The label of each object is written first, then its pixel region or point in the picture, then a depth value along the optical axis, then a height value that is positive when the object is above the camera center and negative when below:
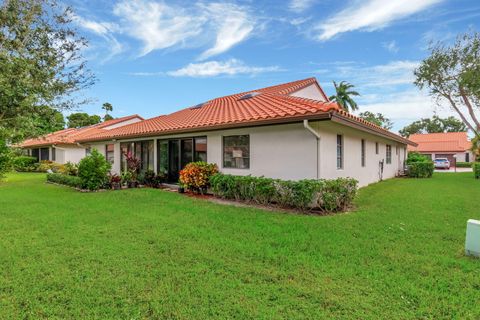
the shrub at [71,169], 14.99 -0.60
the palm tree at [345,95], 40.06 +9.27
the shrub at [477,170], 17.48 -0.81
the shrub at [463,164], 37.32 -0.92
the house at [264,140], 8.15 +0.74
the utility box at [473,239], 4.14 -1.24
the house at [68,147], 25.31 +1.12
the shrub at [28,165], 24.62 -0.57
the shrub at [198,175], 10.06 -0.62
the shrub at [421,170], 18.14 -0.80
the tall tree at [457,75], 22.50 +7.33
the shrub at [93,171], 11.43 -0.51
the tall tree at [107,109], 55.00 +10.11
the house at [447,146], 40.62 +1.75
